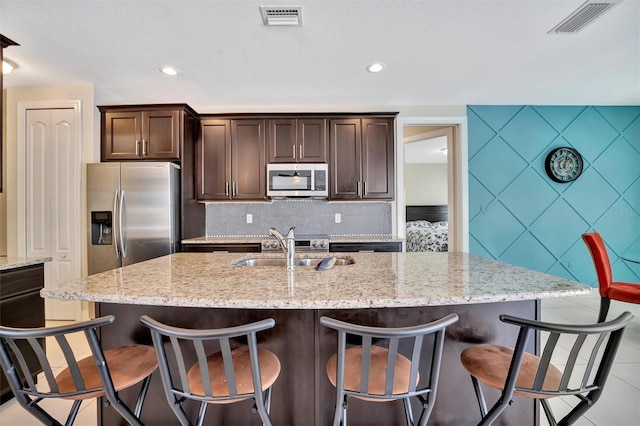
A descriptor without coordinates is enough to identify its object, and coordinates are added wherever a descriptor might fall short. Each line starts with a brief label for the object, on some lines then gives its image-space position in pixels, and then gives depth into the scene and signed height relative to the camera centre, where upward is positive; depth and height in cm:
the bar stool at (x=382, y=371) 88 -58
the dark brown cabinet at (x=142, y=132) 331 +94
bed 527 -32
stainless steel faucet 185 -22
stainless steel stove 331 -35
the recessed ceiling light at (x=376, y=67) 277 +142
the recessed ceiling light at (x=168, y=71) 283 +142
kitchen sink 215 -36
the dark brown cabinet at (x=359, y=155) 363 +73
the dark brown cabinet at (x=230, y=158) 363 +70
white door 319 +23
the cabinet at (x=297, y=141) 361 +90
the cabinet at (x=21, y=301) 184 -57
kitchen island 120 -47
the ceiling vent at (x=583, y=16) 197 +141
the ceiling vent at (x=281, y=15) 201 +141
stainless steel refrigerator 305 +3
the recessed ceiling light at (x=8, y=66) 272 +142
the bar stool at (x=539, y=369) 95 -61
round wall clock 394 +65
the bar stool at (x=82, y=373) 96 -62
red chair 267 -60
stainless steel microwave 354 +41
